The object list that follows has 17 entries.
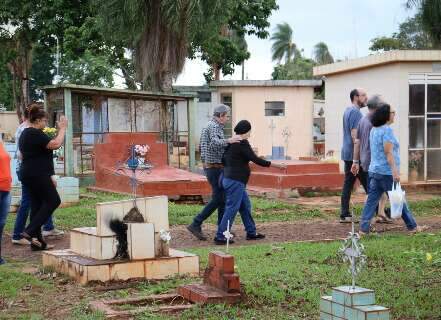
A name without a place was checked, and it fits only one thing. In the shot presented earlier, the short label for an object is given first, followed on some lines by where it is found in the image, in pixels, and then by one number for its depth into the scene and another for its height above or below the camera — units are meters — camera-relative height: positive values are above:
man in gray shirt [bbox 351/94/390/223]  9.73 -0.22
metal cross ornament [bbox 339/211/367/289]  4.53 -0.77
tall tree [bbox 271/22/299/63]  81.17 +9.54
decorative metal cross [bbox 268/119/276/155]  28.41 +0.11
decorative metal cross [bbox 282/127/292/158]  28.32 -0.21
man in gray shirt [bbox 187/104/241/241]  8.95 -0.28
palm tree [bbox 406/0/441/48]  29.98 +4.65
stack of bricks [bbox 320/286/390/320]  4.15 -1.04
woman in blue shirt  8.66 -0.41
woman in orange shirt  7.55 -0.54
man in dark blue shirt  10.21 -0.13
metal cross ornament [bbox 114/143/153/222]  14.48 -0.77
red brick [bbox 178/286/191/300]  5.59 -1.25
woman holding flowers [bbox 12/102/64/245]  9.00 -1.06
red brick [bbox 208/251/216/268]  5.59 -1.01
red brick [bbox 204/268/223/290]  5.50 -1.15
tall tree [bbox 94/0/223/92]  21.62 +3.12
